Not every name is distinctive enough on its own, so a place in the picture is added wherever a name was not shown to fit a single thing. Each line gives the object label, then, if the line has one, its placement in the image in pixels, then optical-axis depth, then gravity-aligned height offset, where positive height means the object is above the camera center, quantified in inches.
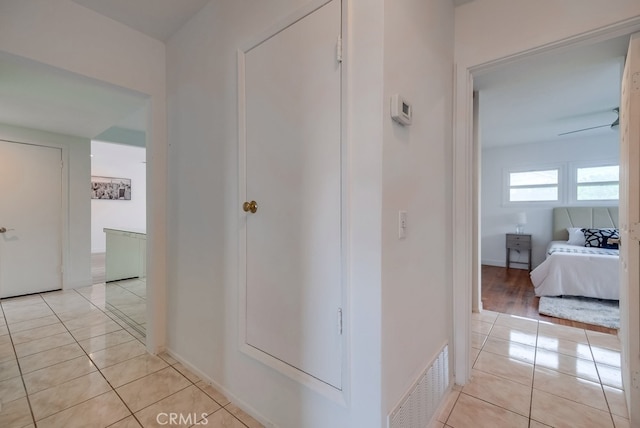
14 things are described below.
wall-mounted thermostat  42.8 +16.3
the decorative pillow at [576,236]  177.5 -15.8
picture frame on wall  271.6 +26.3
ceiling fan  134.9 +51.0
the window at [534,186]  205.0 +20.3
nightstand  205.3 -22.2
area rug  112.8 -43.3
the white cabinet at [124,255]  127.4 -20.4
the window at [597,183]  185.2 +19.7
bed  132.3 -30.3
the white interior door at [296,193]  46.7 +3.7
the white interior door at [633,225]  56.4 -2.7
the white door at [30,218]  141.3 -2.0
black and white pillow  165.3 -14.6
